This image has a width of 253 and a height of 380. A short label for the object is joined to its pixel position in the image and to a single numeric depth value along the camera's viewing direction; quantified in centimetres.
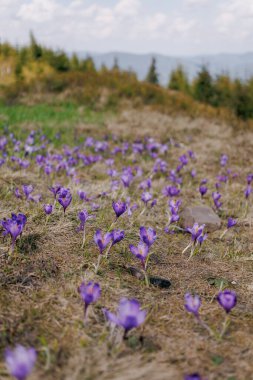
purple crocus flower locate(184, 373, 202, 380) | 152
